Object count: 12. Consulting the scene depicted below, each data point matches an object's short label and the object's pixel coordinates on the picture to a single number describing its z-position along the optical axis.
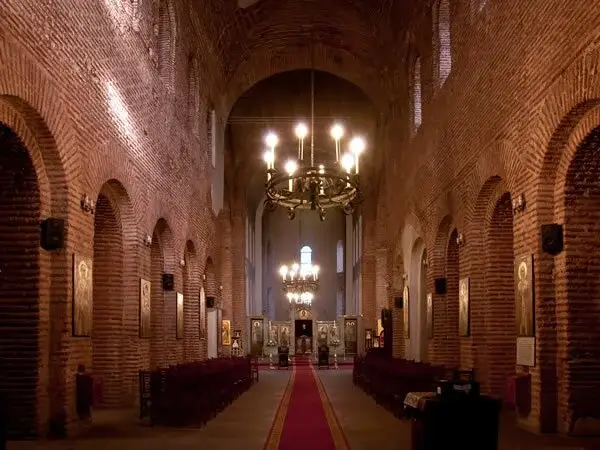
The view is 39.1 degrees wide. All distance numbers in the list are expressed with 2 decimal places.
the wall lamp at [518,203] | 11.19
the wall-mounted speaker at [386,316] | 25.48
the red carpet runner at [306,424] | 9.88
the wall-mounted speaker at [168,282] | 17.77
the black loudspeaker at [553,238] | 10.14
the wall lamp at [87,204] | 11.00
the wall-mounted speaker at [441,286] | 17.59
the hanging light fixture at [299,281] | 38.78
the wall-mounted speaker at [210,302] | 25.62
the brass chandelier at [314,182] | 16.50
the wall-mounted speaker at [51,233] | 9.88
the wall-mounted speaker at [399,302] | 24.64
